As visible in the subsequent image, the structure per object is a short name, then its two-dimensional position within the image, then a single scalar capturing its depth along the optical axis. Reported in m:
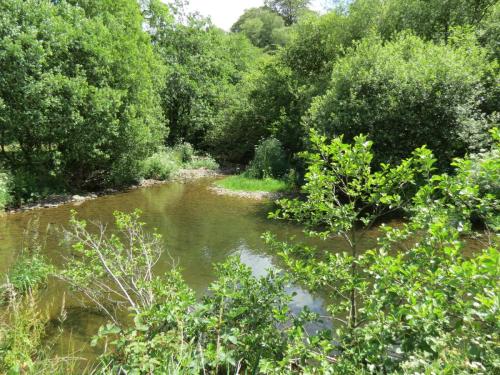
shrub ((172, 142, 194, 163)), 25.41
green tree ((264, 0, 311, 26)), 64.56
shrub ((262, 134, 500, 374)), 2.52
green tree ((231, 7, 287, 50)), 57.38
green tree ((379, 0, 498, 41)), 15.09
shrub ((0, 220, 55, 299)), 6.61
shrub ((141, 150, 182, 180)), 20.72
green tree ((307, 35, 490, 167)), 11.02
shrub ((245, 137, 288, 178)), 20.12
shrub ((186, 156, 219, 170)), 24.71
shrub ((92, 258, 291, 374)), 3.40
